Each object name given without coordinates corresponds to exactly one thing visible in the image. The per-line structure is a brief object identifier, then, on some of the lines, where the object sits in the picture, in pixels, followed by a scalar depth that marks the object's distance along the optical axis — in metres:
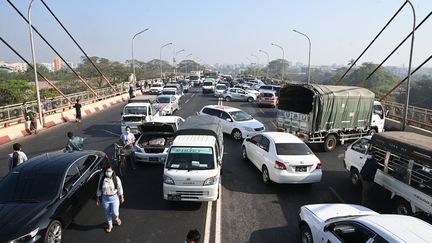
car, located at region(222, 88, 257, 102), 37.44
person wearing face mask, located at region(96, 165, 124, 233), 7.75
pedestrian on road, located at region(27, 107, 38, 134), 19.23
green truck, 15.62
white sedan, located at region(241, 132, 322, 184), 10.24
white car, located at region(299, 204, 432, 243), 5.08
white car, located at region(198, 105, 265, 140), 17.38
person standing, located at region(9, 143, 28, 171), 10.06
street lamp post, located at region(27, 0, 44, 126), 19.84
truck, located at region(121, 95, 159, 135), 17.72
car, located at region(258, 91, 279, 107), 32.06
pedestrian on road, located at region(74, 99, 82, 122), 23.00
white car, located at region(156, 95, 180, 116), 24.07
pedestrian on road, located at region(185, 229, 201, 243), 5.04
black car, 6.45
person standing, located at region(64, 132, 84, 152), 11.41
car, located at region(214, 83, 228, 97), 41.00
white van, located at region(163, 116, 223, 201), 8.89
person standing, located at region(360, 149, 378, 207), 9.08
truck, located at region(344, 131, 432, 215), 7.77
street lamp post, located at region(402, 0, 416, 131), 17.55
